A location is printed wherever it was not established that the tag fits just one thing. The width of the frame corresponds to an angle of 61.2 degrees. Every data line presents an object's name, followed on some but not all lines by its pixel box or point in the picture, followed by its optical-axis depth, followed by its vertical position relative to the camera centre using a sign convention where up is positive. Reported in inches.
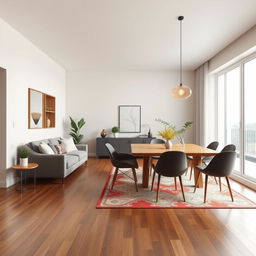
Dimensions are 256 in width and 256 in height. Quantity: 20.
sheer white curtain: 233.7 +20.6
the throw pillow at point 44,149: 165.0 -16.4
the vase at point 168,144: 152.3 -11.8
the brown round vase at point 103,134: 266.5 -8.1
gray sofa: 155.8 -26.4
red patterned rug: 114.5 -41.1
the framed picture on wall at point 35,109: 176.4 +15.9
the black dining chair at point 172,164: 117.0 -20.1
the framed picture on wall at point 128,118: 279.1 +12.1
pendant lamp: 153.5 +25.2
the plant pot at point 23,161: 143.9 -22.6
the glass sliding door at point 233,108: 186.2 +17.0
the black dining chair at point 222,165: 116.3 -20.5
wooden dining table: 127.7 -14.9
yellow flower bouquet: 151.3 -4.8
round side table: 138.7 -25.5
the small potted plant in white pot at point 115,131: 268.7 -4.5
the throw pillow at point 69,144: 205.9 -16.6
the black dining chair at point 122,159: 137.7 -22.4
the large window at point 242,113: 165.0 +11.7
